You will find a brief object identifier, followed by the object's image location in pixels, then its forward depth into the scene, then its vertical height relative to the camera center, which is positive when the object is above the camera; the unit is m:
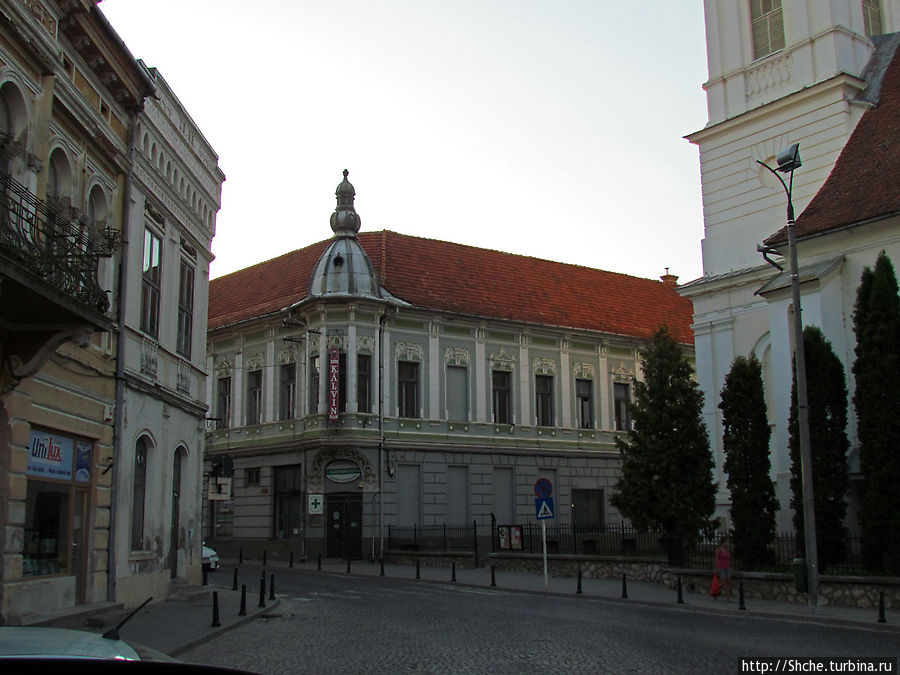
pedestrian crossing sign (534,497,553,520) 24.58 -0.20
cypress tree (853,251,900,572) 19.25 +1.70
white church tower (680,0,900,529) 29.45 +11.99
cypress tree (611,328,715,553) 25.23 +1.19
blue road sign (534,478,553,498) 24.78 +0.31
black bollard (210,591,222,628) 15.92 -1.89
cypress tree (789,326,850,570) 20.23 +1.13
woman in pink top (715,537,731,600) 20.80 -1.48
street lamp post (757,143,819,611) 18.19 +1.48
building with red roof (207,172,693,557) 37.38 +4.70
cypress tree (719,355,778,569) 22.11 +0.83
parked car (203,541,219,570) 31.94 -1.86
